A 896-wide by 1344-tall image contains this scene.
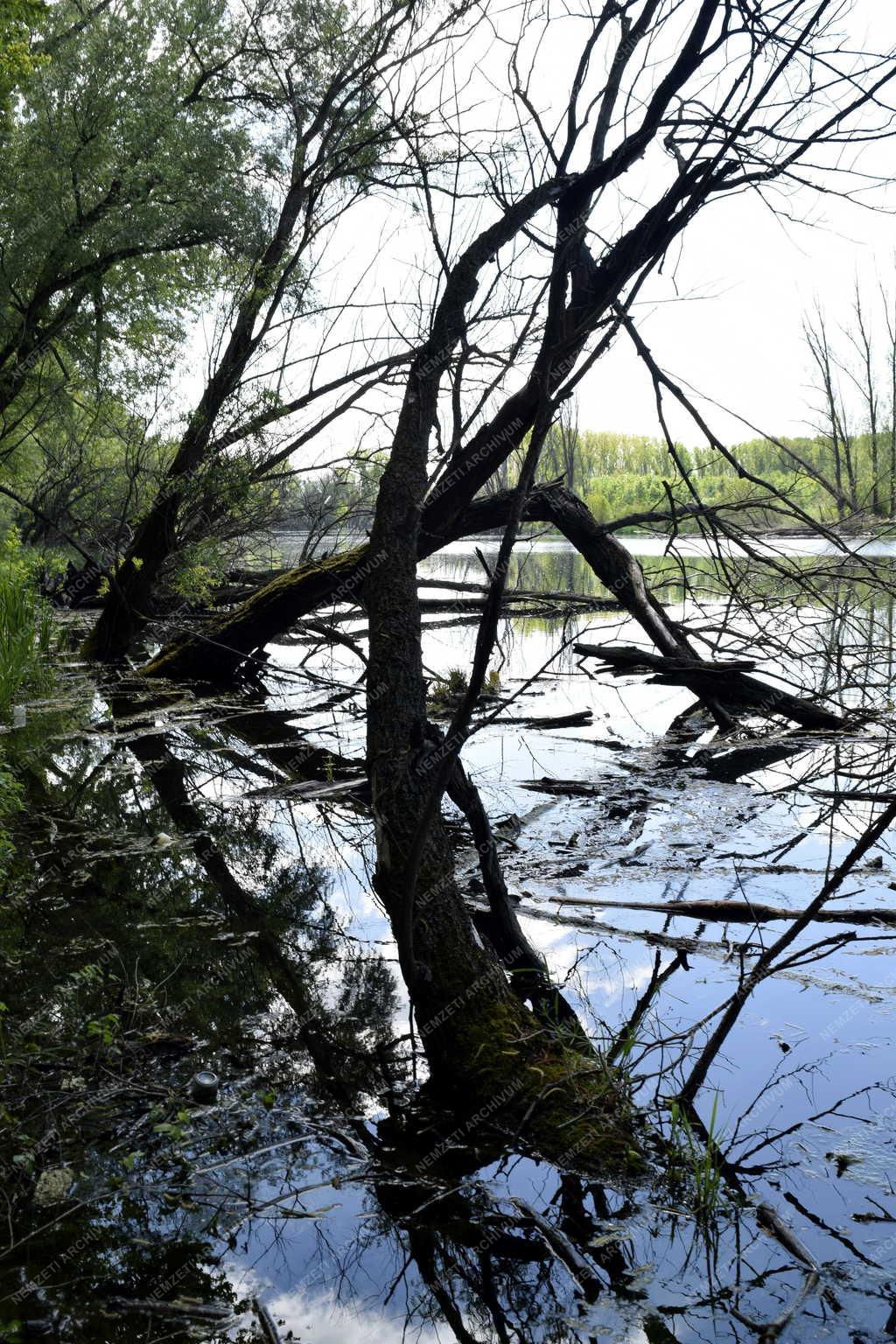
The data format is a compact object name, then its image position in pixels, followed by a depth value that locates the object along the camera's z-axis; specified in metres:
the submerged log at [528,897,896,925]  4.17
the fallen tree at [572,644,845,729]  7.21
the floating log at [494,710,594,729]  8.95
